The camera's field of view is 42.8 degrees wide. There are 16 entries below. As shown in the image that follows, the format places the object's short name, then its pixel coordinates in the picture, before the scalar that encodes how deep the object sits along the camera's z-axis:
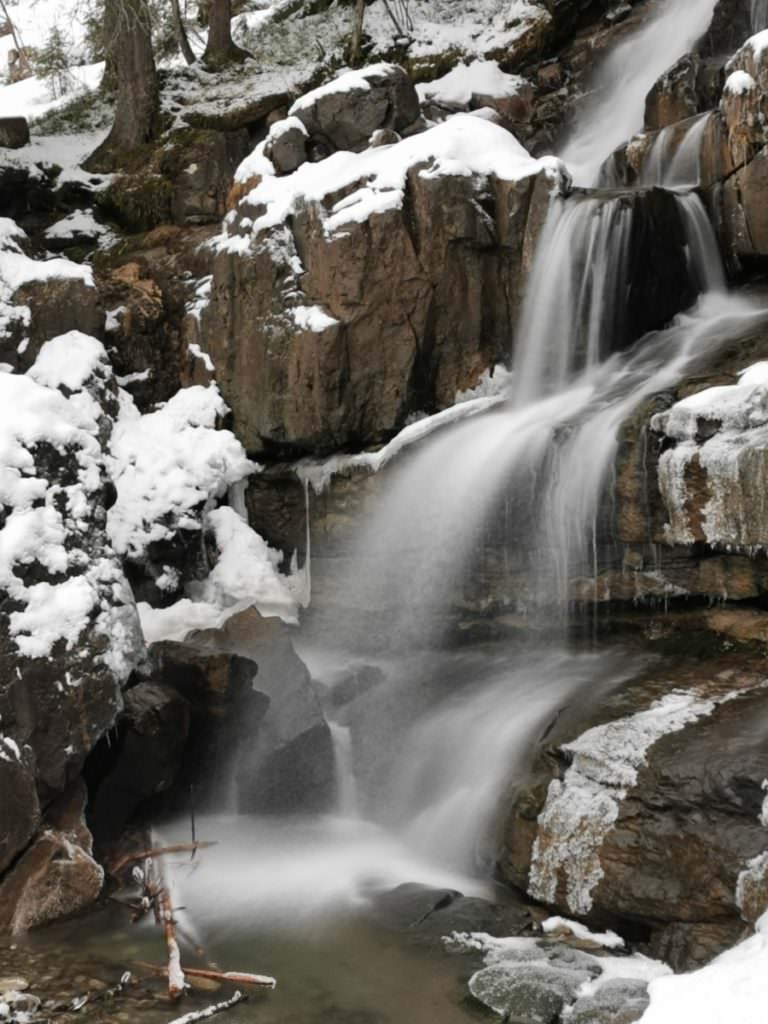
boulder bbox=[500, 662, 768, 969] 5.12
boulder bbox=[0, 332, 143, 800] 6.29
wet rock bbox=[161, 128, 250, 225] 13.09
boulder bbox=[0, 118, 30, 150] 13.94
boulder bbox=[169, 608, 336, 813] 7.47
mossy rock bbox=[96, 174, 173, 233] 13.37
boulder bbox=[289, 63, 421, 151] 11.60
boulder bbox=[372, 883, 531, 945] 5.52
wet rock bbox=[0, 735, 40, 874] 5.98
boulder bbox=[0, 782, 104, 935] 5.80
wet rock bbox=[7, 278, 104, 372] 10.33
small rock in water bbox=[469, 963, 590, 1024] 4.62
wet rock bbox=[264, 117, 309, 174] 11.30
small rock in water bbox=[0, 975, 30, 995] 4.96
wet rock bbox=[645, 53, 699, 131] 11.95
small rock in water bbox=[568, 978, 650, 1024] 4.44
